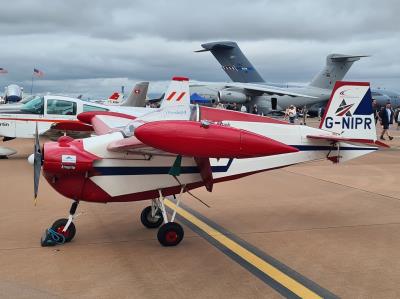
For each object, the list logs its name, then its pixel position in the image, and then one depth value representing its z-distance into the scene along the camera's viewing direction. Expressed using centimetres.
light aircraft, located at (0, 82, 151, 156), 1308
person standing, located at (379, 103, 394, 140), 1938
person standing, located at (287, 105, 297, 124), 2909
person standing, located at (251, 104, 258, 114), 3778
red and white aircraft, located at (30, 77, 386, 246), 421
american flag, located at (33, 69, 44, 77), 4194
